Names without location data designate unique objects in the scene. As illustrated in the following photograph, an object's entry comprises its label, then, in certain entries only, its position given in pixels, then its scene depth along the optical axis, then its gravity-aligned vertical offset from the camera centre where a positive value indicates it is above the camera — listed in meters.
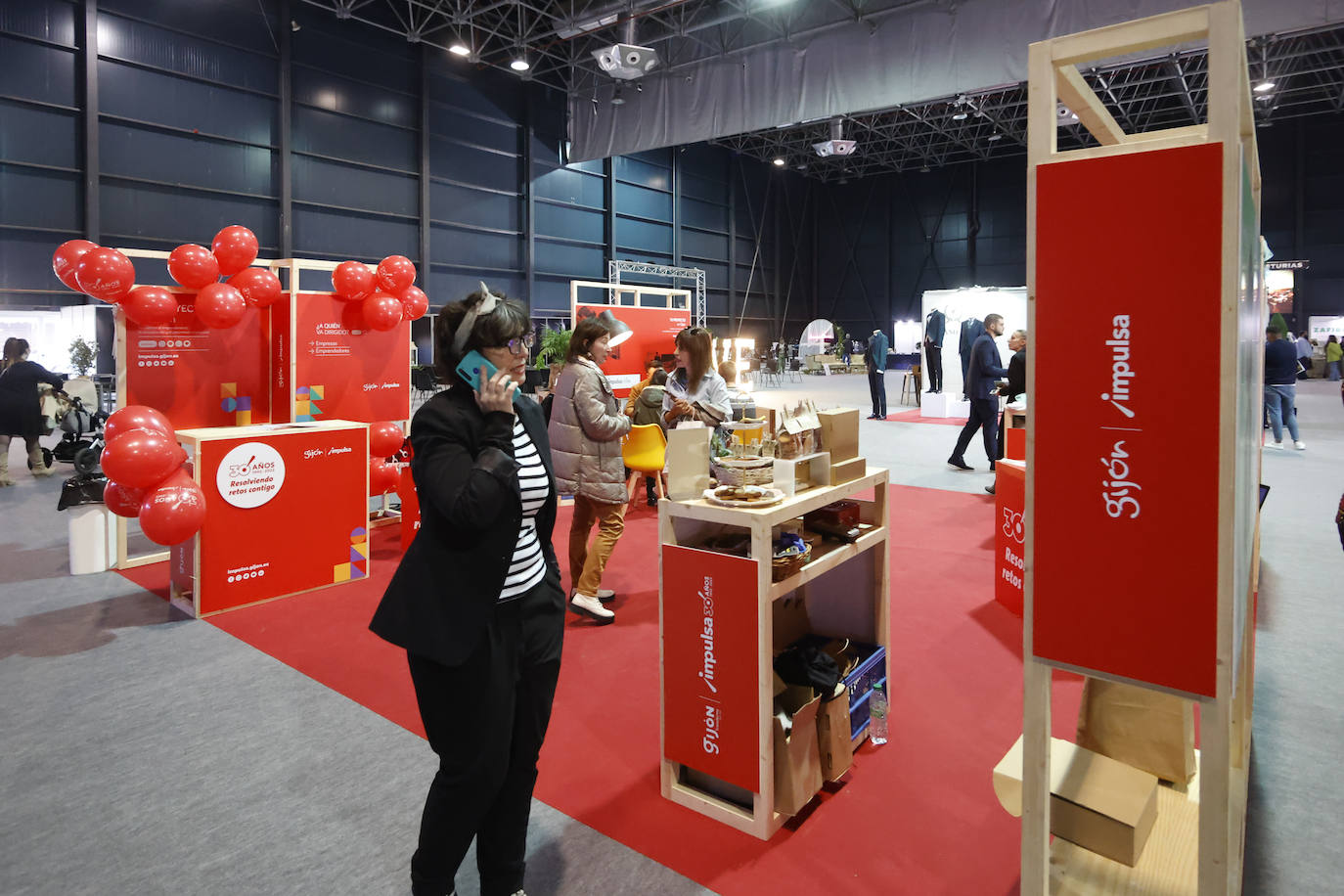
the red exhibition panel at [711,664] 2.10 -0.66
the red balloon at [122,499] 4.00 -0.37
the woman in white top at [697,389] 4.41 +0.22
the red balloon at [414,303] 5.68 +0.92
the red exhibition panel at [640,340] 8.64 +1.01
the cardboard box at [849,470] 2.50 -0.15
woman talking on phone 1.51 -0.31
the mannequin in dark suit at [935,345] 13.35 +1.37
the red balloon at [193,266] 4.38 +0.92
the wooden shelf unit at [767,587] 2.07 -0.48
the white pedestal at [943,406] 12.91 +0.33
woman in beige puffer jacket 3.54 -0.10
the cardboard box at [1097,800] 1.52 -0.77
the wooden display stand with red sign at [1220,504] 1.22 -0.13
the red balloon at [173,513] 3.60 -0.40
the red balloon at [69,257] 4.09 +0.91
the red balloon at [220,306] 4.52 +0.71
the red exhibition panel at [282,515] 3.92 -0.47
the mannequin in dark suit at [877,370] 11.70 +0.88
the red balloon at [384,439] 5.34 -0.08
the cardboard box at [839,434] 2.55 -0.03
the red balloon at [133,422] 3.86 +0.03
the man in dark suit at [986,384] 6.98 +0.37
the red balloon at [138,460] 3.68 -0.15
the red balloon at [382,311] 5.32 +0.80
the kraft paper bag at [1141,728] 1.84 -0.73
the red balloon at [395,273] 5.37 +1.07
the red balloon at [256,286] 4.74 +0.87
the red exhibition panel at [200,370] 4.51 +0.35
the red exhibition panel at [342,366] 5.10 +0.43
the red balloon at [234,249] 4.56 +1.05
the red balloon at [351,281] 5.16 +0.98
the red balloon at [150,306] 4.30 +0.68
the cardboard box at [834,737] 2.25 -0.91
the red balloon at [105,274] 4.03 +0.81
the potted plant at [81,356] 10.80 +1.00
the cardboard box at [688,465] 2.31 -0.12
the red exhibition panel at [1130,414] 1.25 +0.02
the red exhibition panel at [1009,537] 3.74 -0.55
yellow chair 4.93 -0.15
